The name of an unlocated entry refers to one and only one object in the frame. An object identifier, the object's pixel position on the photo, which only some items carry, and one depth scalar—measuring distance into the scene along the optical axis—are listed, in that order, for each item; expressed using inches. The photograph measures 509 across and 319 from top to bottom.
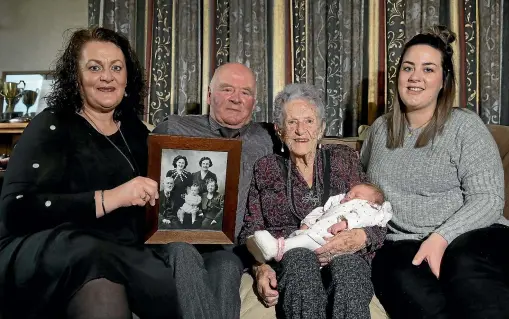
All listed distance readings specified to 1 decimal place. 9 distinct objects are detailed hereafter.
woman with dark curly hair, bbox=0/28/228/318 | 50.5
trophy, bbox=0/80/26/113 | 112.0
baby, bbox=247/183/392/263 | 60.6
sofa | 58.8
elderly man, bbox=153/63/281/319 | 75.6
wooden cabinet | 103.4
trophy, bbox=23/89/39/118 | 113.9
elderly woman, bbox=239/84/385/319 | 57.5
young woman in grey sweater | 55.6
